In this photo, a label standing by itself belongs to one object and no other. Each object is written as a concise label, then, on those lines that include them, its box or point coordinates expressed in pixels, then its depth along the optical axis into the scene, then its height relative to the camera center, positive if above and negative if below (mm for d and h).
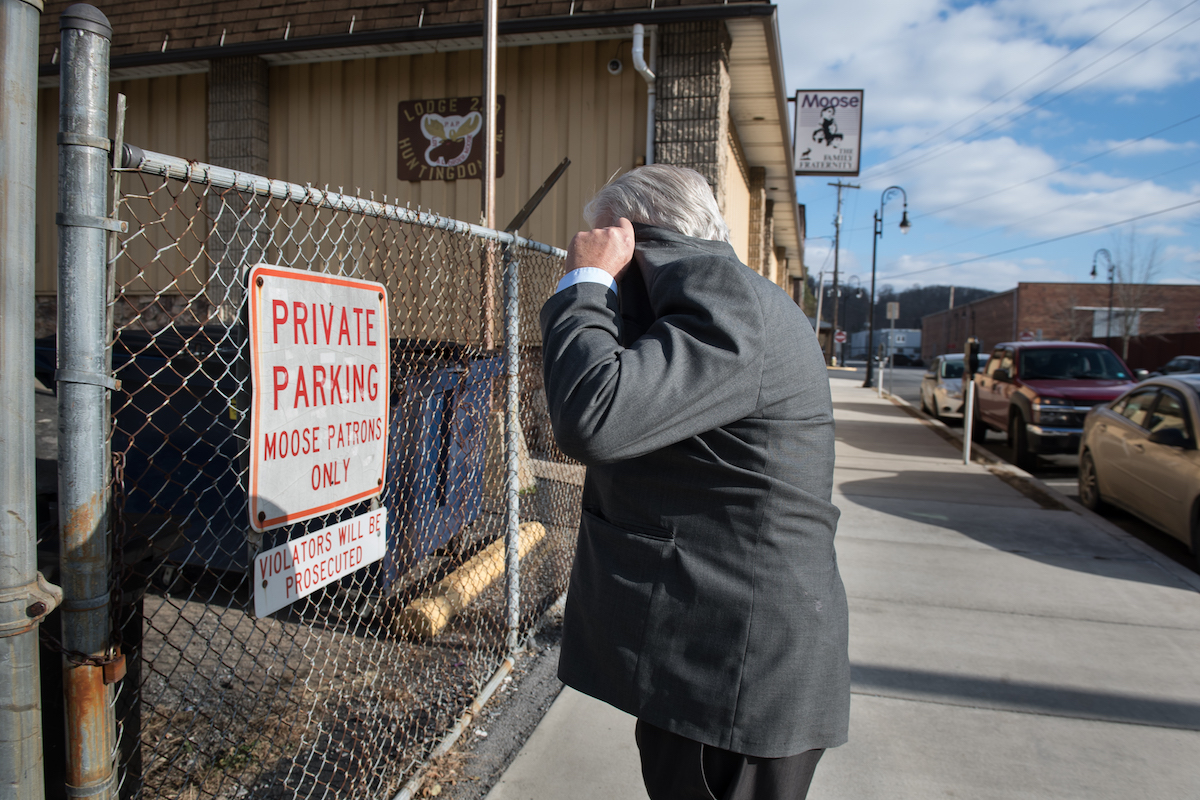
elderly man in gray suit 1363 -297
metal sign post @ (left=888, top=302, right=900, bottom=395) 27328 +1801
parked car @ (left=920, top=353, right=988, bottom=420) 15094 -491
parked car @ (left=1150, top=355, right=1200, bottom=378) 18984 +170
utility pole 45781 +7418
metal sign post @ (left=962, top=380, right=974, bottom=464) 9148 -741
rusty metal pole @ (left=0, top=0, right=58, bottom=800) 1256 -132
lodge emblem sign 8188 +2199
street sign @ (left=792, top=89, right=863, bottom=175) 14273 +4191
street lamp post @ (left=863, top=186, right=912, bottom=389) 27891 +5276
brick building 45312 +3387
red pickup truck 9586 -294
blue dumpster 3549 -499
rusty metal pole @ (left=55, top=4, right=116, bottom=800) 1349 -109
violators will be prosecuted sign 1893 -577
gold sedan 5633 -688
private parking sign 1783 -126
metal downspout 6789 +2500
